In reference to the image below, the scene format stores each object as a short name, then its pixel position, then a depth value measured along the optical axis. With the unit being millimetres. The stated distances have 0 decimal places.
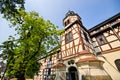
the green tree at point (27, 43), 6179
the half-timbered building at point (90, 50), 5874
